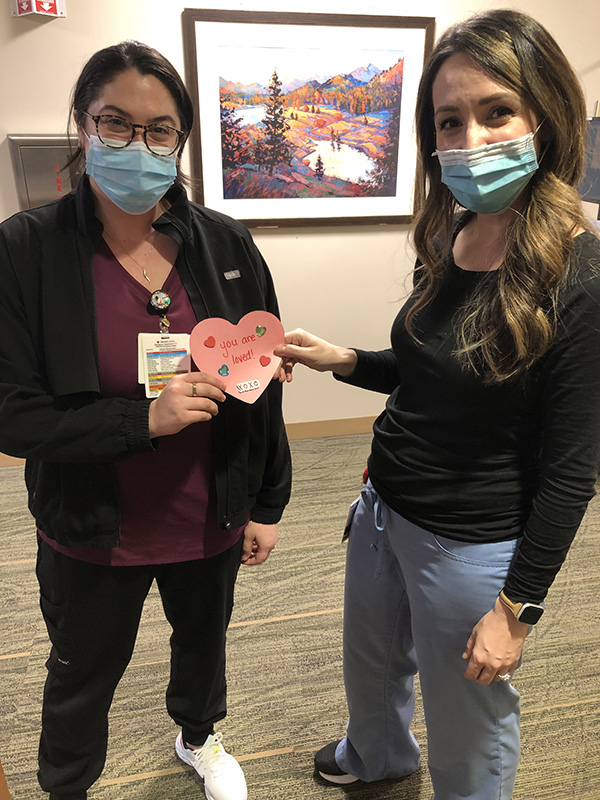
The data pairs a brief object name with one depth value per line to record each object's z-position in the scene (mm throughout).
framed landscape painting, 2750
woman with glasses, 1049
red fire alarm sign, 2482
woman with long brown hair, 920
